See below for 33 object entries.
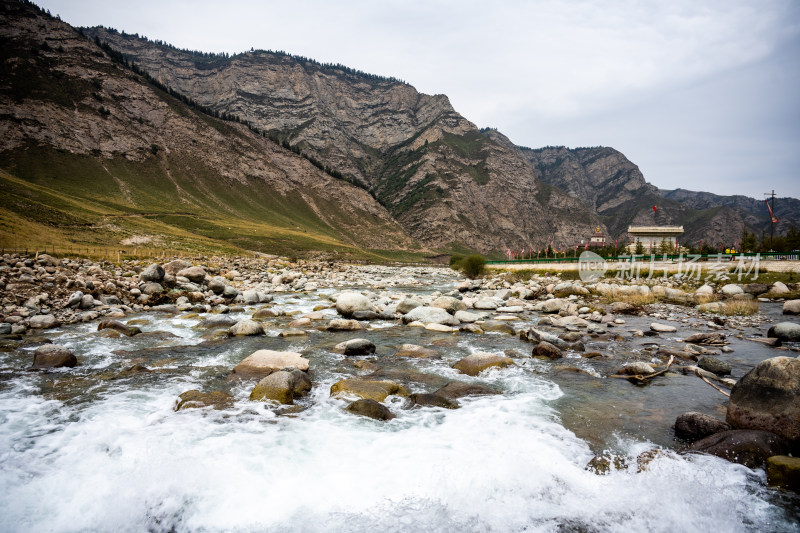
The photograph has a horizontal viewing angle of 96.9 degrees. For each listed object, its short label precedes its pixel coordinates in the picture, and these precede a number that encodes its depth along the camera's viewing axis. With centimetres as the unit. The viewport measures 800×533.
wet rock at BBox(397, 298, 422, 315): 2174
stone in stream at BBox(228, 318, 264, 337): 1562
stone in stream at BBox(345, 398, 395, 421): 805
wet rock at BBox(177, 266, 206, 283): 2631
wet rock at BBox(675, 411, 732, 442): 677
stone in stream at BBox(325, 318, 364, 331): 1759
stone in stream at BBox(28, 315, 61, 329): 1467
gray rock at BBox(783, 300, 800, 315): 1835
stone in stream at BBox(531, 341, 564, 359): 1292
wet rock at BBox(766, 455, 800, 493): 520
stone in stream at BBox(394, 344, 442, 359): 1313
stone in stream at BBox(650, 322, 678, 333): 1630
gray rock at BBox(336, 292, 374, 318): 2136
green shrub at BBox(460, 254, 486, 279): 6394
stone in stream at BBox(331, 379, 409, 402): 901
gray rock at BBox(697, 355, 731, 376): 1052
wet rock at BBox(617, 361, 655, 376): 1062
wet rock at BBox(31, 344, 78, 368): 1044
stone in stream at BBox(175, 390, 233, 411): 812
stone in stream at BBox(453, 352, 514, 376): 1142
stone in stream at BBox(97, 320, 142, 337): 1485
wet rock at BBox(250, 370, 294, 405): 870
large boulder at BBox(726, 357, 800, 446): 616
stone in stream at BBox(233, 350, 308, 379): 1056
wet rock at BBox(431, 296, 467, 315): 2323
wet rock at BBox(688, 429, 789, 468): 586
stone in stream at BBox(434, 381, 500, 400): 945
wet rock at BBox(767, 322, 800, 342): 1354
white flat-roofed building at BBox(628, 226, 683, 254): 7915
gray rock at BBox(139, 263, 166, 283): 2295
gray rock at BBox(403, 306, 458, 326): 1936
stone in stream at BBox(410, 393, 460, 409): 875
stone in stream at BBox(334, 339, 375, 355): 1344
